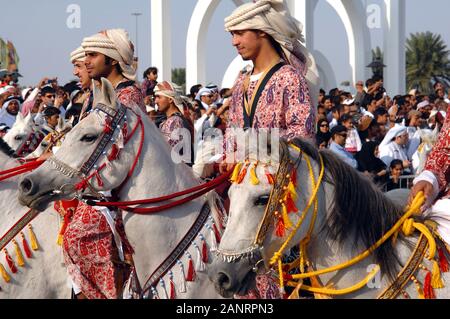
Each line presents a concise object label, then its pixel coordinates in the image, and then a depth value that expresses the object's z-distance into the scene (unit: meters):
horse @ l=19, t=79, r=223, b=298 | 8.77
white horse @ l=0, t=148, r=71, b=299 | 10.61
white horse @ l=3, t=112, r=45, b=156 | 14.61
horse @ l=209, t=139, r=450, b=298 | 6.49
